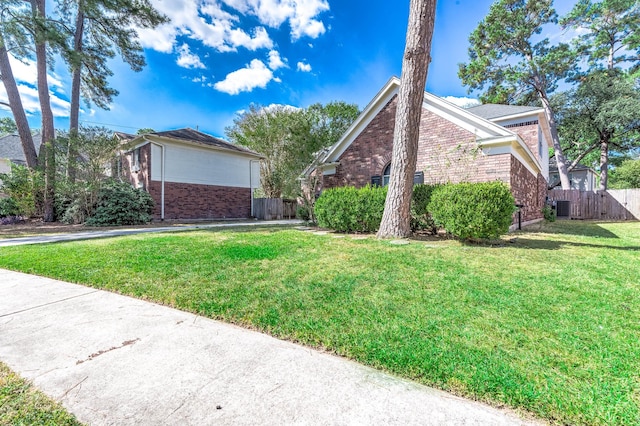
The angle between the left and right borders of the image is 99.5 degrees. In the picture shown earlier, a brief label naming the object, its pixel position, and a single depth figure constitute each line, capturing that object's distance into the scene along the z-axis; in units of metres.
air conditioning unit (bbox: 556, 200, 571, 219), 18.42
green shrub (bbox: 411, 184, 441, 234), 7.53
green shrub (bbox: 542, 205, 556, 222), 14.70
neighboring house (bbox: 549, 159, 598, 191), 30.46
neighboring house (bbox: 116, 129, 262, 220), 16.16
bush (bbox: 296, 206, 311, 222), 12.19
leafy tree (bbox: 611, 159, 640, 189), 27.72
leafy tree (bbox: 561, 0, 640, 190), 18.02
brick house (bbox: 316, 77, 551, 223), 8.66
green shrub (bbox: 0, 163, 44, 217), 13.75
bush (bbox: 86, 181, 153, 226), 13.49
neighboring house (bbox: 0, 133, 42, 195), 21.95
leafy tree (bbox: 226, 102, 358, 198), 20.14
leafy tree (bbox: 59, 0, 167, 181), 13.89
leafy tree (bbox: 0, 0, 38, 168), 11.59
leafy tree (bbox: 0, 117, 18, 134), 22.70
